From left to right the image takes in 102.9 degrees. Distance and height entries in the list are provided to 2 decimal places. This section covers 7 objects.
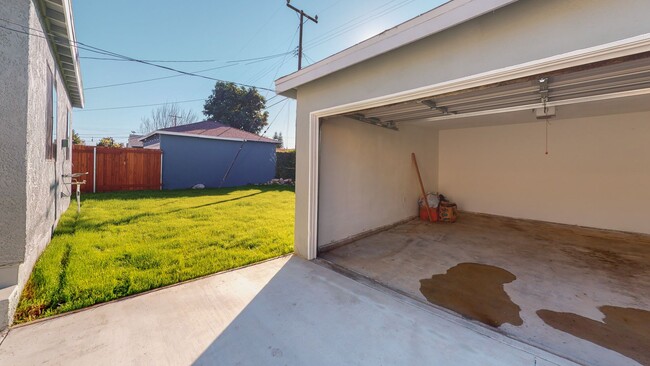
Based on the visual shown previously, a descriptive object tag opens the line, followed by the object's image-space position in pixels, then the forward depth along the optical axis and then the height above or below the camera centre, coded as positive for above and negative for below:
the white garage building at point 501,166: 2.04 +0.39
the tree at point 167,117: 30.16 +7.13
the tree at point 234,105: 22.09 +6.40
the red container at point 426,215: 6.85 -0.85
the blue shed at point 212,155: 11.77 +1.18
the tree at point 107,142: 16.78 +2.27
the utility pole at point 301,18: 10.37 +6.80
